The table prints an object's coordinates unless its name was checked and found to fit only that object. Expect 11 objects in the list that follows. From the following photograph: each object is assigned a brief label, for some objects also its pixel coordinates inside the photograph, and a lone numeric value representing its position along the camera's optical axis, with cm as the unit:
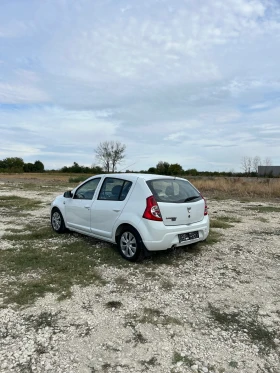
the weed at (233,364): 262
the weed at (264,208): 1198
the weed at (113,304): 366
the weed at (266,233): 764
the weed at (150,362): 261
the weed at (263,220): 951
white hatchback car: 493
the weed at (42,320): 321
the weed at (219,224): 852
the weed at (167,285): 421
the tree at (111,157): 6053
